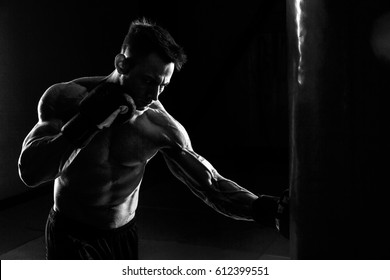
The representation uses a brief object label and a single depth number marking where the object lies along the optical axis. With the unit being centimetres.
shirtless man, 143
